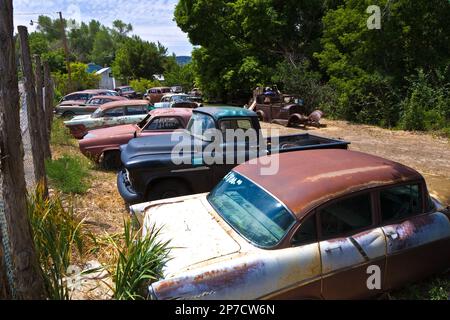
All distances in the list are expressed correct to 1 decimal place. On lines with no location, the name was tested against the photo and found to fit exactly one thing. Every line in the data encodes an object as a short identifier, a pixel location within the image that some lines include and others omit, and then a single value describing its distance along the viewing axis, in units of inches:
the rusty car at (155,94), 1120.2
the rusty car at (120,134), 333.1
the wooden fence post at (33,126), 208.5
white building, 2301.9
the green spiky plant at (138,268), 121.4
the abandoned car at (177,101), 780.1
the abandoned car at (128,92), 1158.3
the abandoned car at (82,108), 625.9
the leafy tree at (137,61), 1923.0
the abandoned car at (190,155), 224.1
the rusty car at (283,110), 659.4
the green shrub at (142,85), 1557.2
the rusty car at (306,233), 115.3
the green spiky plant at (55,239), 116.8
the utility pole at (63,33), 1249.4
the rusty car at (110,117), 443.2
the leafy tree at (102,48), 3553.2
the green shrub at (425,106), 593.1
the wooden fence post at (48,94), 397.9
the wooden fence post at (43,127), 285.8
